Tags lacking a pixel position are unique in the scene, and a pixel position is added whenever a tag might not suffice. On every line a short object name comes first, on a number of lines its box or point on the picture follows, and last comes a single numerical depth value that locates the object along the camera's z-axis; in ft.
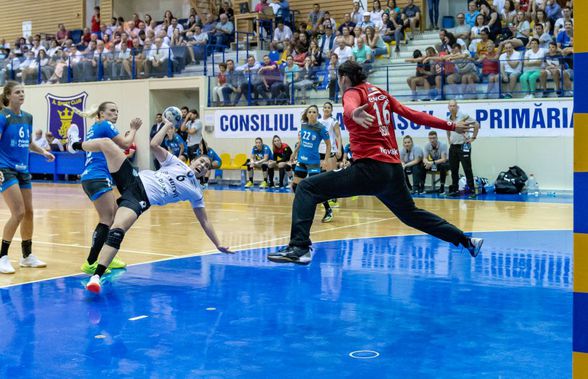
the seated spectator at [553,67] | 59.77
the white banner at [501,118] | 61.00
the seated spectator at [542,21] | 64.54
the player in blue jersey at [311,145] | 43.93
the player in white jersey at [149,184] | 25.18
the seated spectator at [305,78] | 72.02
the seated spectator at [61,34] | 106.69
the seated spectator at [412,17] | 76.38
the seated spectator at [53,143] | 87.83
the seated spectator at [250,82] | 76.07
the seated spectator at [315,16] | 83.44
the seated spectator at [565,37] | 61.14
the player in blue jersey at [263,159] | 72.13
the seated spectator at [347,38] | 73.26
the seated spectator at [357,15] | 79.25
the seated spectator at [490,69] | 63.10
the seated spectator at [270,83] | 74.69
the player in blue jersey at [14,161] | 27.78
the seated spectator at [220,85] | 78.18
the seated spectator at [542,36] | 62.80
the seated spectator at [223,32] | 85.51
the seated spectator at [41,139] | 88.74
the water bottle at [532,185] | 62.80
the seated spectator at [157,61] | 82.99
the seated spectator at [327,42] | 76.15
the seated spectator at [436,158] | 62.85
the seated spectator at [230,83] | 77.56
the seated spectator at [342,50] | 71.72
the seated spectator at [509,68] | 62.23
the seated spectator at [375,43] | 72.59
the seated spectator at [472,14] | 71.51
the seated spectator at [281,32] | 84.33
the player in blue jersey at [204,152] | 70.90
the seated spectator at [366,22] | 75.31
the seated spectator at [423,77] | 66.13
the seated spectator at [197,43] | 82.02
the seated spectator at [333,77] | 70.23
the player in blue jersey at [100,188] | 27.37
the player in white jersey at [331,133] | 44.24
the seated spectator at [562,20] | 62.80
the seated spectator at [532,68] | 61.21
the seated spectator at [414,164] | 63.72
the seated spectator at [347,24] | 78.54
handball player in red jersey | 20.90
